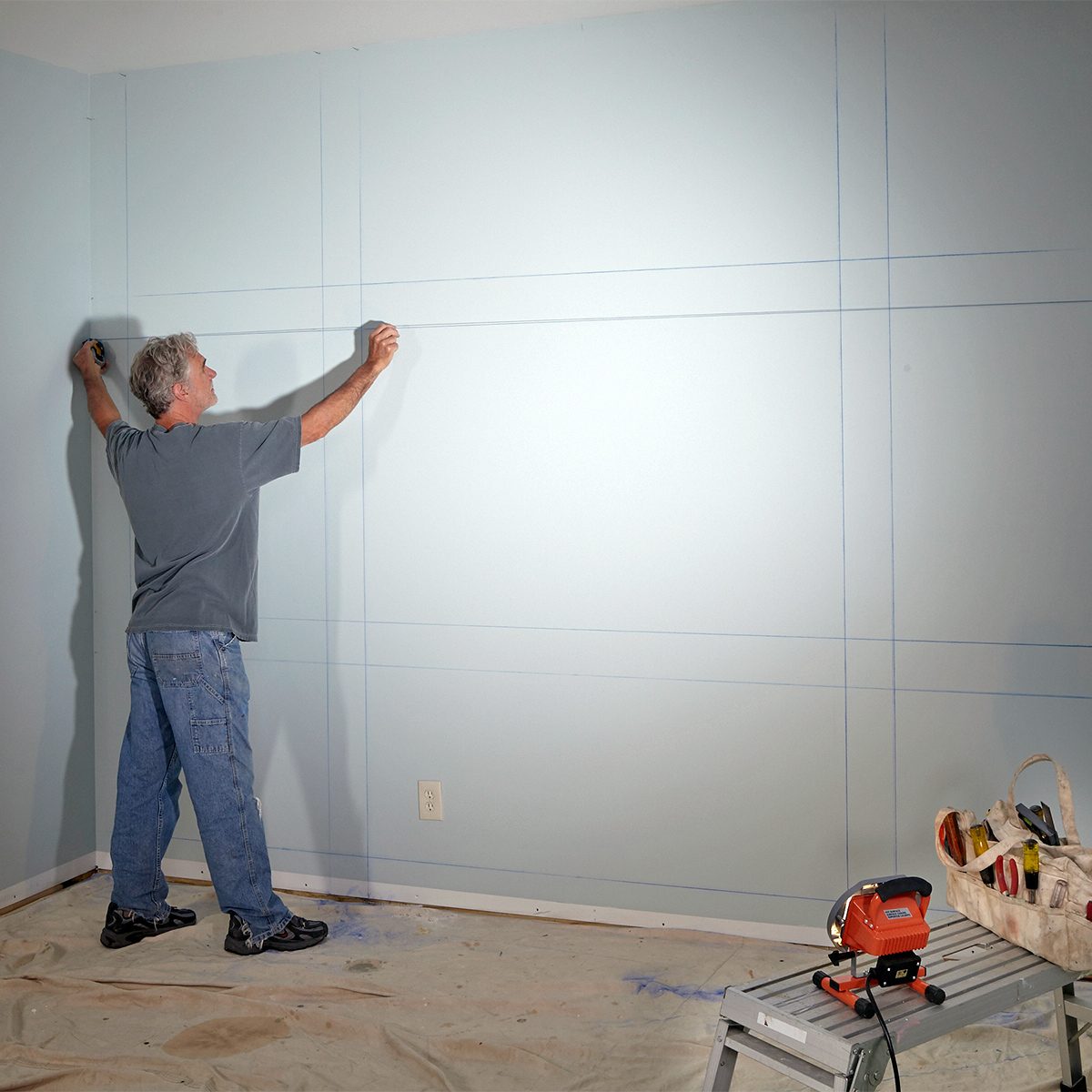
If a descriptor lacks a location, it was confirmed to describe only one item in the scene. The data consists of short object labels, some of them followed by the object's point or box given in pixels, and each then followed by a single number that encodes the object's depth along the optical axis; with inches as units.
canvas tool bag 76.8
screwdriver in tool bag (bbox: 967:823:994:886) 87.5
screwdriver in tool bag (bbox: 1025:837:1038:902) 80.0
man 107.1
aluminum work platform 64.0
